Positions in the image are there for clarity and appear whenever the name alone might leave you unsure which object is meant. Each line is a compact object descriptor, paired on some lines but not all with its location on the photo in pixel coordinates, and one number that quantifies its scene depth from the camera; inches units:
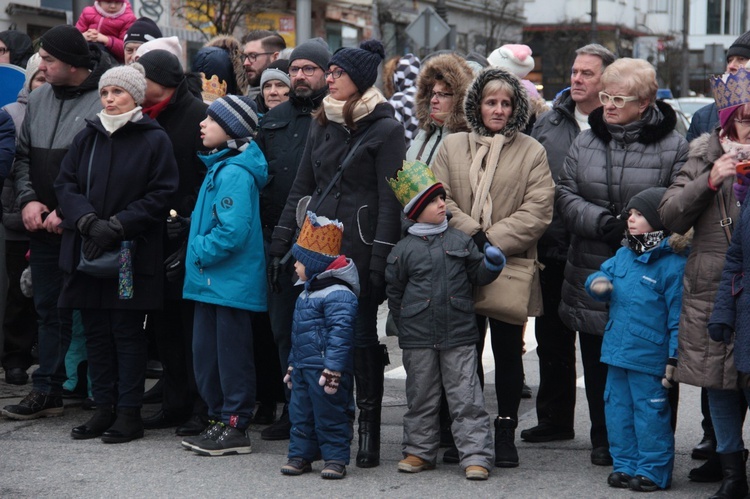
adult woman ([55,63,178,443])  529.3
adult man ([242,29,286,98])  697.0
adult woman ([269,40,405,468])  493.0
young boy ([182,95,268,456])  509.4
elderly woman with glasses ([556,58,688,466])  482.6
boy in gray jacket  474.3
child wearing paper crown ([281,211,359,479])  470.6
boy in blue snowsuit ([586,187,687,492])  452.8
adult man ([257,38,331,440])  549.6
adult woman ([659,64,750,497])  426.0
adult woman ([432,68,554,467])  491.5
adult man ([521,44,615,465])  544.1
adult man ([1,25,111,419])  568.1
